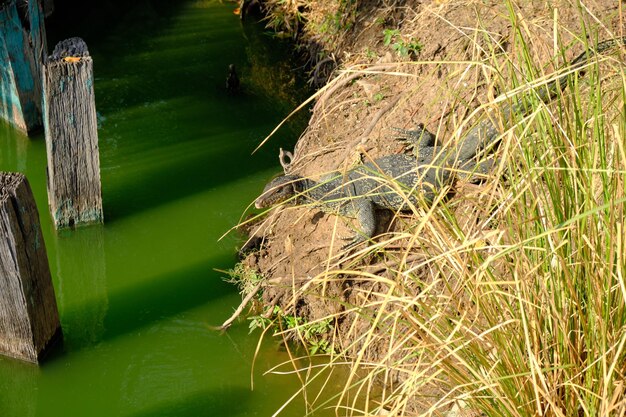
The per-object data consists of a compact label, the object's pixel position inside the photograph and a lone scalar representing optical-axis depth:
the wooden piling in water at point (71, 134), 5.38
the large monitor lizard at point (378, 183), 4.98
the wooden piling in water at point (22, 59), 6.49
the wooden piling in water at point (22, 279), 4.30
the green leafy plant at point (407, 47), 5.88
